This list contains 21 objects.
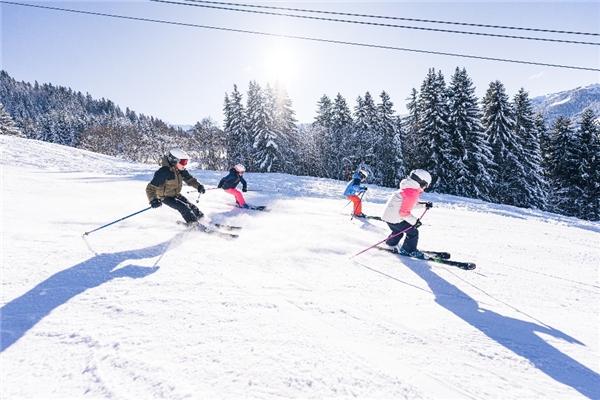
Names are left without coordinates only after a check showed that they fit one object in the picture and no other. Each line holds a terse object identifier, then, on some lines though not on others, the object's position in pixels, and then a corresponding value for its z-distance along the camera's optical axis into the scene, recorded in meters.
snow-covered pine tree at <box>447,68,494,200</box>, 27.08
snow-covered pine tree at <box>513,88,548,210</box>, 28.81
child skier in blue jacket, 8.79
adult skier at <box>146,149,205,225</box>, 5.88
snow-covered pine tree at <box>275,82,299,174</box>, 38.66
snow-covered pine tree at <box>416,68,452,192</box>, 27.78
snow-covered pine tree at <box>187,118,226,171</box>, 44.46
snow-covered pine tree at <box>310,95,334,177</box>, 39.25
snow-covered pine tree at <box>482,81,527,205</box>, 29.00
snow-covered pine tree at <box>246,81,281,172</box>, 35.03
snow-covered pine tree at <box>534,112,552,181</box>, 32.06
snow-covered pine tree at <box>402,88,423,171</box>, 30.86
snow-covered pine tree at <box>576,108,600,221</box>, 28.53
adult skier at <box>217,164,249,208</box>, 8.80
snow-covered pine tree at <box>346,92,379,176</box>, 35.72
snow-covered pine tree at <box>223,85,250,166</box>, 39.06
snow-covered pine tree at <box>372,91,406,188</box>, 34.62
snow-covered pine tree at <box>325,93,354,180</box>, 38.19
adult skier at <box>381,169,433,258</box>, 5.48
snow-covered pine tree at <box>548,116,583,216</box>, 29.70
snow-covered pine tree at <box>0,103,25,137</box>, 43.70
